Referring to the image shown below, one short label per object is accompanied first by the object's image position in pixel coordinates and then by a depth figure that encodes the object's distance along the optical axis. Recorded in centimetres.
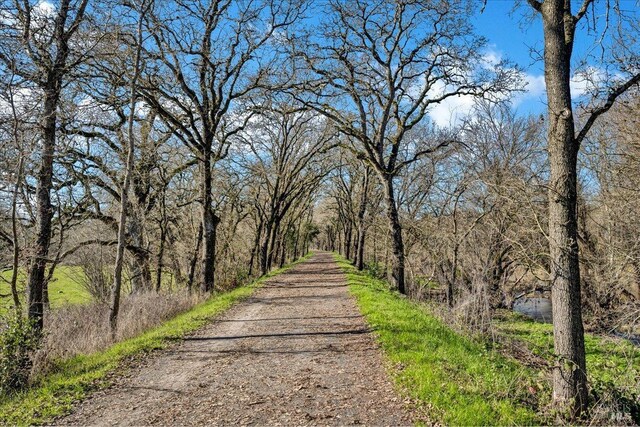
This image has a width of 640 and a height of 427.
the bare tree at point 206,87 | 1412
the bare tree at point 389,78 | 1498
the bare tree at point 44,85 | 766
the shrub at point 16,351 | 600
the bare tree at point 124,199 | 938
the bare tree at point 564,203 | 473
